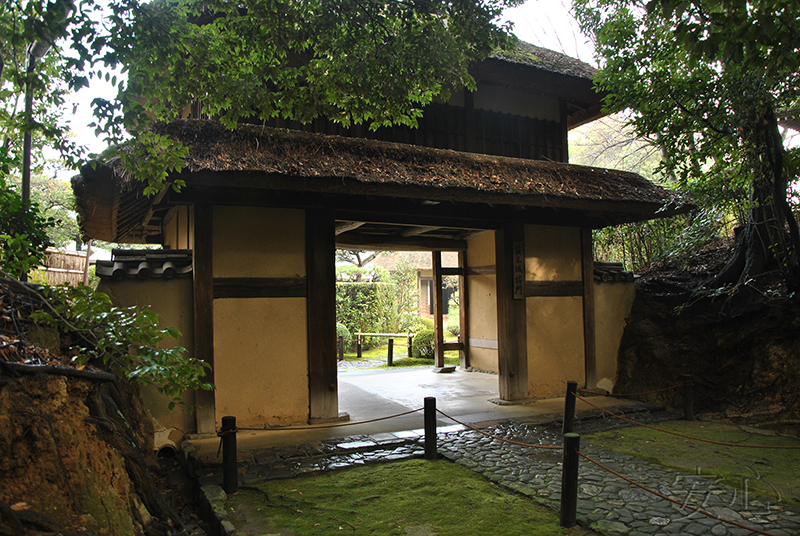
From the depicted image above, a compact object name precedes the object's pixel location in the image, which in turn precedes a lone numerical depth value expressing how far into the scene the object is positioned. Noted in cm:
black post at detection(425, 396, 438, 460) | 515
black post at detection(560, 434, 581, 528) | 364
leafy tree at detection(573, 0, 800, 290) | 625
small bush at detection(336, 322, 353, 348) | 1563
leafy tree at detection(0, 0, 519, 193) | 346
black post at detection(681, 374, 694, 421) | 683
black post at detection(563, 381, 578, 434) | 516
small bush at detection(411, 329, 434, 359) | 1382
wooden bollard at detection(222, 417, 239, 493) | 433
